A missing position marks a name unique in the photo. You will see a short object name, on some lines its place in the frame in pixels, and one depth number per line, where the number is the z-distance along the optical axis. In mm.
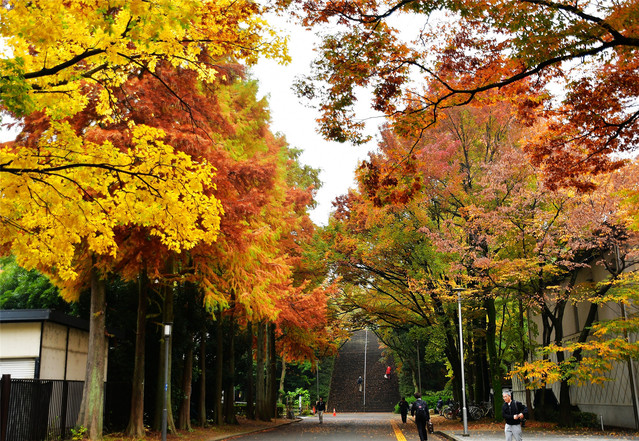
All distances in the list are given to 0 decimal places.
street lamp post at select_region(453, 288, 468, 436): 20697
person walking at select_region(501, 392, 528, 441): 11844
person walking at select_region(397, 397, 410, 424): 29405
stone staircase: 51147
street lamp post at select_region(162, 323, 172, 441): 15747
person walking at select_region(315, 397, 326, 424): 29594
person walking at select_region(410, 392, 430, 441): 16406
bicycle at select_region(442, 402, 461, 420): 30597
